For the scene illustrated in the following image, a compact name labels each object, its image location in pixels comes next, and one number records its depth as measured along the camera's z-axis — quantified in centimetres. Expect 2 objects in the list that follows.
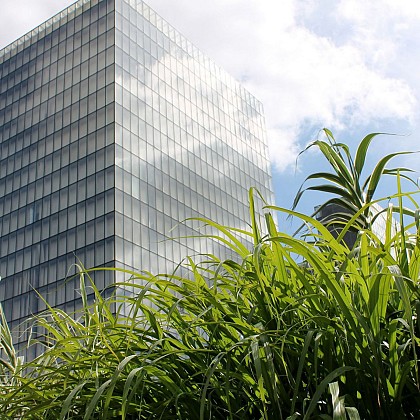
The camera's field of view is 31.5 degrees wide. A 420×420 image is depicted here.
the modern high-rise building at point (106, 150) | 4262
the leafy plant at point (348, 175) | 503
